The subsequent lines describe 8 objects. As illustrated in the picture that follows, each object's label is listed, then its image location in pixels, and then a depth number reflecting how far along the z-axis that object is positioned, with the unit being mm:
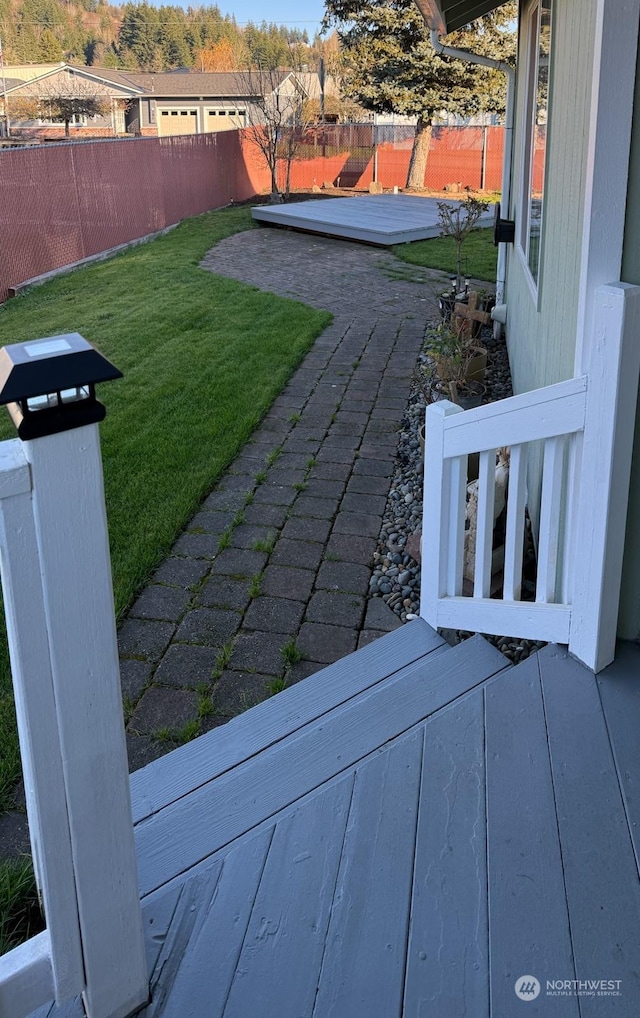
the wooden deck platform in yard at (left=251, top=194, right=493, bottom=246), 12516
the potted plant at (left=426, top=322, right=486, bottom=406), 5289
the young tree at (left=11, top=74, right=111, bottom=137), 45875
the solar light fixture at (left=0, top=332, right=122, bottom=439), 1104
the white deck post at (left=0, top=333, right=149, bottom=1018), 1138
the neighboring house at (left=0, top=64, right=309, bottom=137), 44875
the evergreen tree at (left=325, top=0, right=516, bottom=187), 17422
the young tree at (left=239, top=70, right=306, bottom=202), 18109
